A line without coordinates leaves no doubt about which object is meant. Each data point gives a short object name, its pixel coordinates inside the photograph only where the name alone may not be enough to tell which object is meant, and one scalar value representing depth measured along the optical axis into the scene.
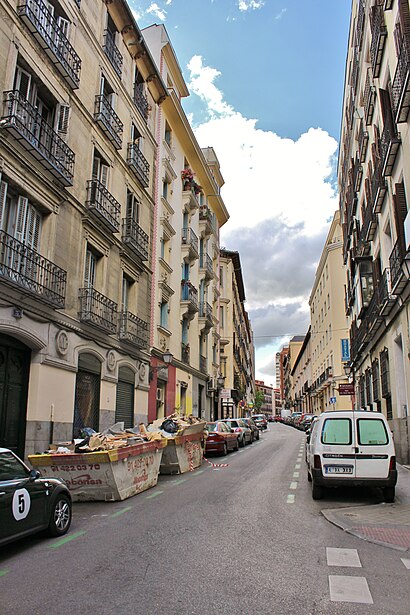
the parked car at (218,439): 21.05
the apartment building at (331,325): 48.19
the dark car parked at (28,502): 6.27
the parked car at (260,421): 55.28
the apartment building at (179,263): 25.44
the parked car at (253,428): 31.25
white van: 10.12
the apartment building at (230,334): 49.09
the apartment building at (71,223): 12.94
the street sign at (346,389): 31.47
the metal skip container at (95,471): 9.65
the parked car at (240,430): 26.37
